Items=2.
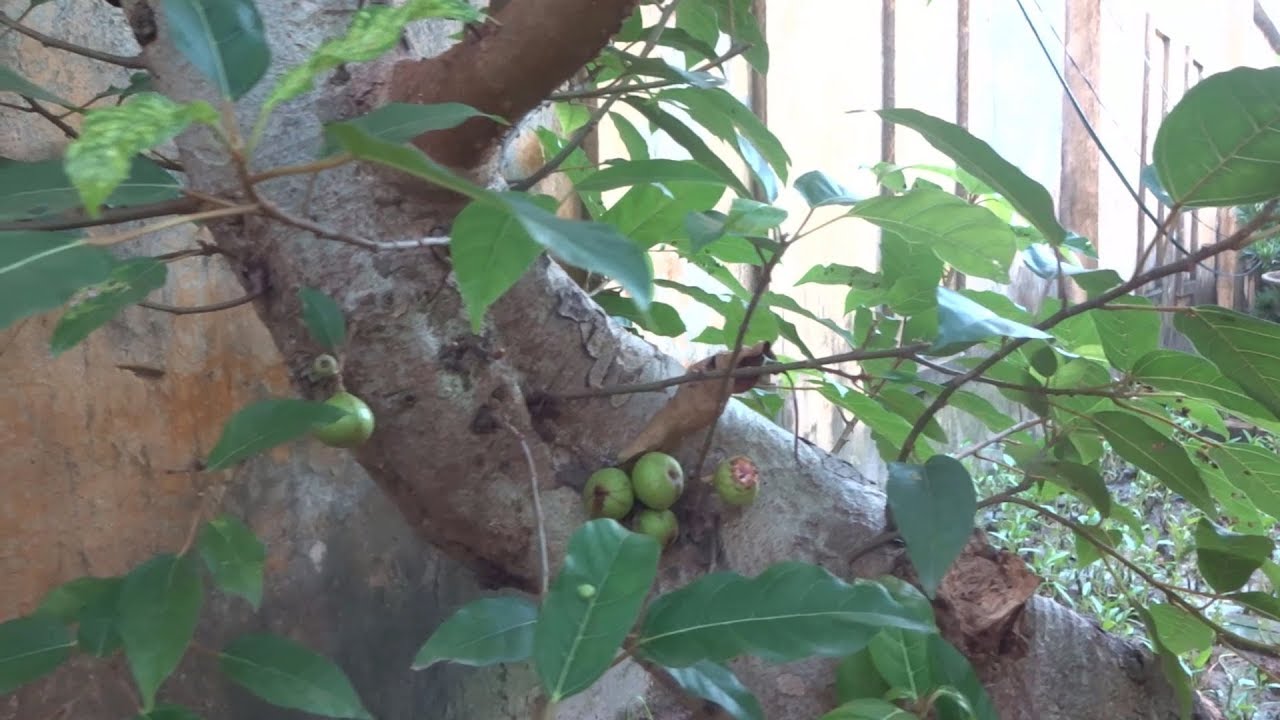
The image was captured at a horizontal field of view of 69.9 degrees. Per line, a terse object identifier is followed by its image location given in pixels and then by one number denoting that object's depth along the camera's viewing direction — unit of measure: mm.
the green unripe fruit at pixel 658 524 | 737
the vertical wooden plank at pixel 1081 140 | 3963
